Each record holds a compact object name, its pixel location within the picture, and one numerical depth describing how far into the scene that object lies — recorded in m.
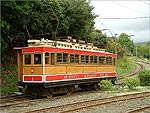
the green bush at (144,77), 27.35
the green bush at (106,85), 21.70
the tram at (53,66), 17.77
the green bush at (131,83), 22.14
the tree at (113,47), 50.66
